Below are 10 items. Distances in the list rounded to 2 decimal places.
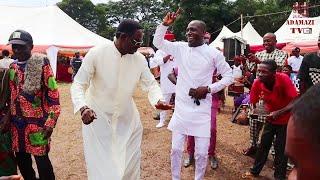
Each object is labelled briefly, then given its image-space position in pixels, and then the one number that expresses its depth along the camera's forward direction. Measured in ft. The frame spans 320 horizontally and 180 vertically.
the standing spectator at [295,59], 40.78
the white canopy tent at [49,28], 70.28
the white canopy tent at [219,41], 82.94
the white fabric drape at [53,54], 68.59
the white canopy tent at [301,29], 58.80
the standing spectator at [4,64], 16.22
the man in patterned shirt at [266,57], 20.75
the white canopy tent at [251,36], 82.69
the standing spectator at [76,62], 60.08
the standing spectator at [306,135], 3.44
